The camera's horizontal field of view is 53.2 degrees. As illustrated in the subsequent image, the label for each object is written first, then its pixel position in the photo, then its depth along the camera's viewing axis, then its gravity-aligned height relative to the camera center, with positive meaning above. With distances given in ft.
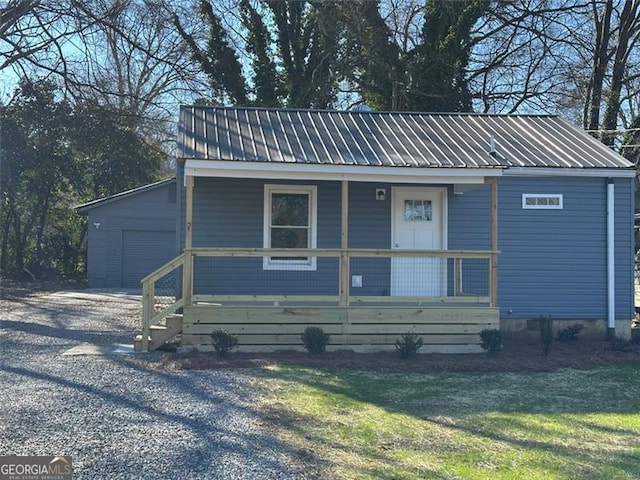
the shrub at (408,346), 29.53 -3.64
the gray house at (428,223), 35.22 +2.56
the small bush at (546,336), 31.65 -3.35
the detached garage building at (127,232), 73.51 +3.66
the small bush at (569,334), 35.24 -3.57
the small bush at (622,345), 32.99 -3.98
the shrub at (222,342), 29.14 -3.52
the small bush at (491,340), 30.58 -3.46
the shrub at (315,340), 29.84 -3.44
